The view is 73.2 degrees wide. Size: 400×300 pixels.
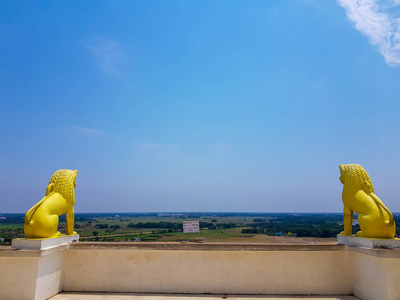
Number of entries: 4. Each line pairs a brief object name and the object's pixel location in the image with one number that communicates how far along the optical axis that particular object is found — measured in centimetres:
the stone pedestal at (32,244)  490
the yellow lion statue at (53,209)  507
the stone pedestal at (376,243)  466
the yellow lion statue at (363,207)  482
